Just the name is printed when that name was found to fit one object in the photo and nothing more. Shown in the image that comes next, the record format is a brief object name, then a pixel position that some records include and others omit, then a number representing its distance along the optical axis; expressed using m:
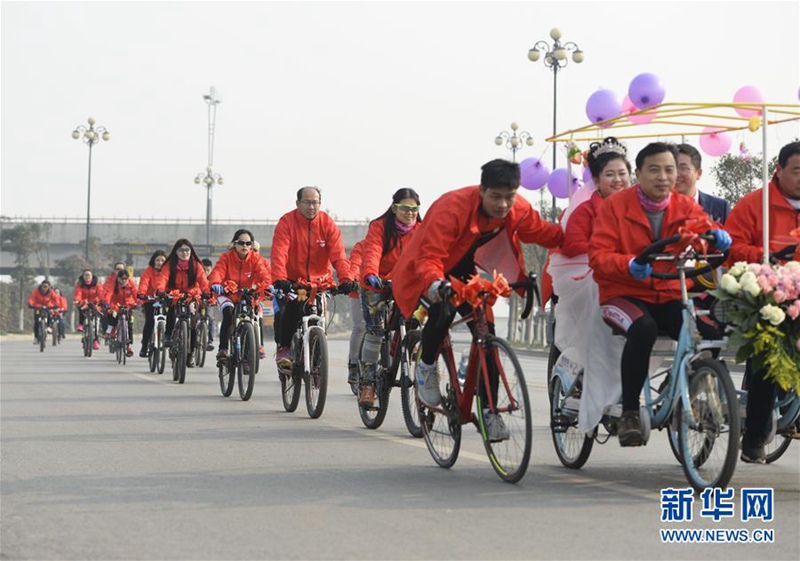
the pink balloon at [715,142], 13.38
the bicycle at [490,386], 7.72
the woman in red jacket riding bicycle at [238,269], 16.64
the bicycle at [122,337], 25.62
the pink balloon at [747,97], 11.95
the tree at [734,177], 36.12
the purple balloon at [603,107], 13.77
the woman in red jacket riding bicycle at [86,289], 31.08
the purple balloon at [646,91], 13.20
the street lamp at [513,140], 47.41
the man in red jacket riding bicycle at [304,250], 13.18
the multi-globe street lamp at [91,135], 62.41
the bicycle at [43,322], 35.66
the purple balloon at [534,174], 15.91
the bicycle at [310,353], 12.48
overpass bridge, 94.44
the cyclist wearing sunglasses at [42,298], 36.72
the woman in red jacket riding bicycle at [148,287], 21.91
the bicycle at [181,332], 18.66
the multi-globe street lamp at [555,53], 39.33
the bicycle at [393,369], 9.91
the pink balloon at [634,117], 12.84
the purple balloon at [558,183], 15.17
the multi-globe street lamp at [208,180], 73.00
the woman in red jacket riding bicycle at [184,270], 20.33
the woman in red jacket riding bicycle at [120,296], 27.11
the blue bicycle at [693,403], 6.91
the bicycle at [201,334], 19.59
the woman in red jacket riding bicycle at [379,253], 11.30
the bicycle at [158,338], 21.05
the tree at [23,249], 83.19
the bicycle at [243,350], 14.77
